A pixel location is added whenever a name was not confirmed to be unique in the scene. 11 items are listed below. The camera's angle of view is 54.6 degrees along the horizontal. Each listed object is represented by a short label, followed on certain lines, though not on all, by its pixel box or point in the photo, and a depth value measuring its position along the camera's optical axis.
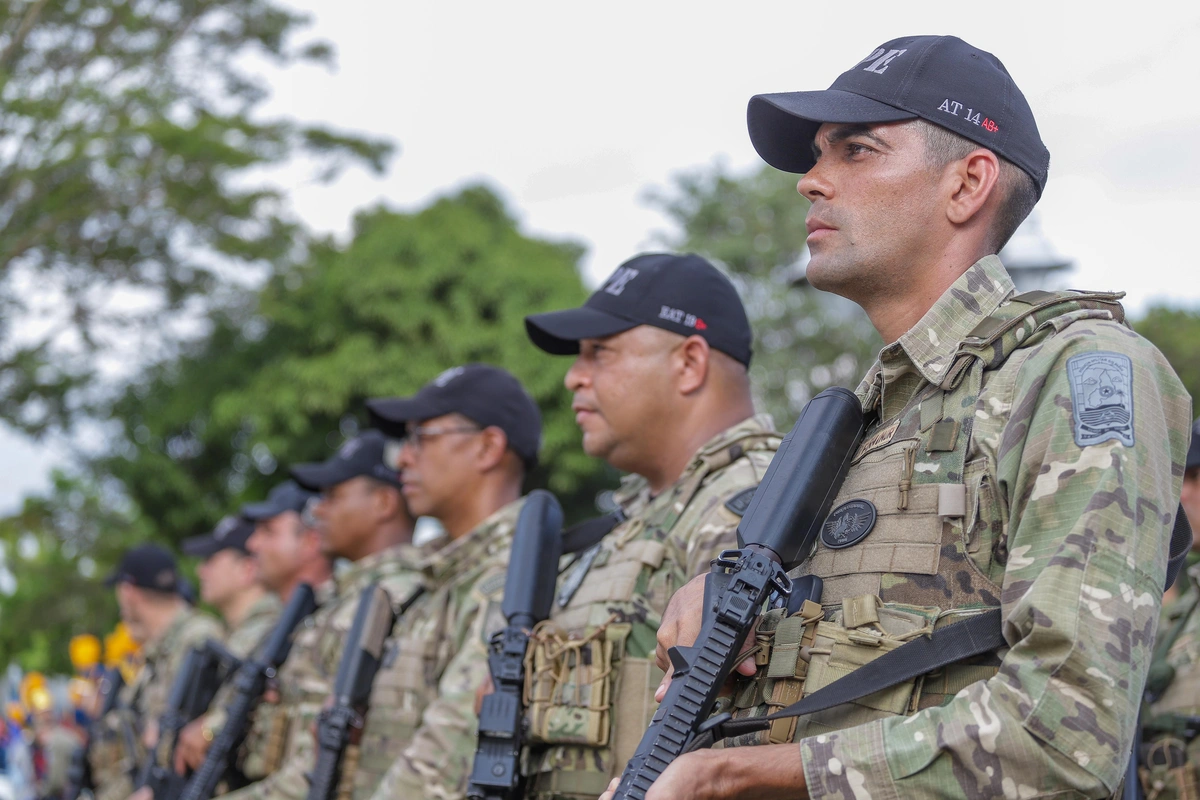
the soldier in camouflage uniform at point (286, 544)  8.05
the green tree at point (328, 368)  16.53
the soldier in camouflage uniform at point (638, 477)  3.18
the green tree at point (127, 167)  11.66
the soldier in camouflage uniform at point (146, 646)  8.09
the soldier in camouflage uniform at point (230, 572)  9.34
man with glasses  3.92
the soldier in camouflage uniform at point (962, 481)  1.73
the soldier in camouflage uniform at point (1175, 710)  4.11
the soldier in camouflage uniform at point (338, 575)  5.50
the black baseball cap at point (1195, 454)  5.08
